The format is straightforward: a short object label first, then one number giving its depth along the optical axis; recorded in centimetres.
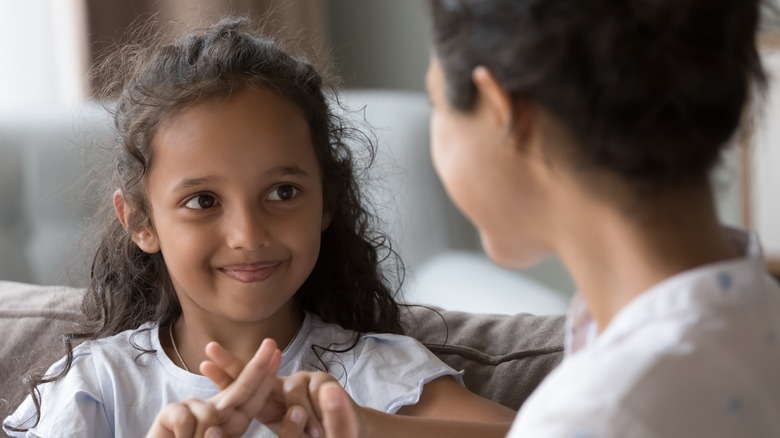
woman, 94
